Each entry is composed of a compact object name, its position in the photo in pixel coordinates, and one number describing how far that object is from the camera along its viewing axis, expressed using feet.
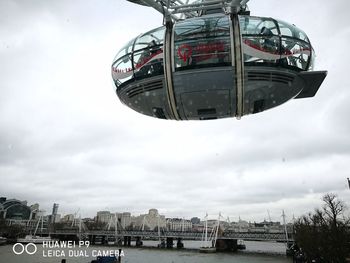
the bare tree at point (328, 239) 78.02
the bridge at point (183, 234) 256.52
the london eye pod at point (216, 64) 17.61
